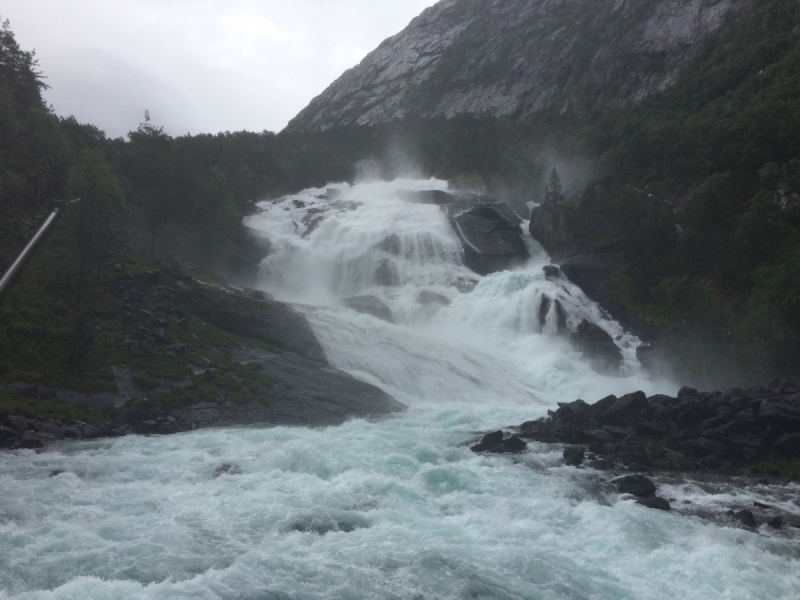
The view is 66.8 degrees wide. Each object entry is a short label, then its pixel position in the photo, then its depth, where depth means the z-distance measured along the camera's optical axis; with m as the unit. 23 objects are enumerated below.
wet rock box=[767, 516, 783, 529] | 16.70
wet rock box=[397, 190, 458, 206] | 76.94
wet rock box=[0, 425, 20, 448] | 20.61
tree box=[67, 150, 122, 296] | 33.09
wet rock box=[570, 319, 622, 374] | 43.12
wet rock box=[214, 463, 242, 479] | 19.41
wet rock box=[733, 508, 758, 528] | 16.84
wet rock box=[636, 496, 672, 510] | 18.11
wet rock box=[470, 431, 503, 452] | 23.91
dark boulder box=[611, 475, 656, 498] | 19.05
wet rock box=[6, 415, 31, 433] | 21.42
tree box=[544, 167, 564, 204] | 65.12
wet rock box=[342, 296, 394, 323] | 47.75
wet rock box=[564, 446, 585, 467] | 22.47
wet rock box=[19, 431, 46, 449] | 20.70
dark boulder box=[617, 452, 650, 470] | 22.77
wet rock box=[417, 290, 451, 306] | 52.00
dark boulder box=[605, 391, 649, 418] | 27.80
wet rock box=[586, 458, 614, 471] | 22.00
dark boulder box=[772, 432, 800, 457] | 23.16
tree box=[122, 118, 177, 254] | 48.66
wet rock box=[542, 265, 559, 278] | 53.17
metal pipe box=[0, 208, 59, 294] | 30.53
